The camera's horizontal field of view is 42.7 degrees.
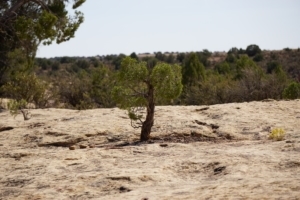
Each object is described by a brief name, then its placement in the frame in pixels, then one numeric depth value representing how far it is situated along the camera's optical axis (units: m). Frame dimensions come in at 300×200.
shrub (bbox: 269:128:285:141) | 7.13
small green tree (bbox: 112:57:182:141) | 8.09
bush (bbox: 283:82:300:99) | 15.34
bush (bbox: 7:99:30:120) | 10.45
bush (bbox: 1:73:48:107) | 18.04
